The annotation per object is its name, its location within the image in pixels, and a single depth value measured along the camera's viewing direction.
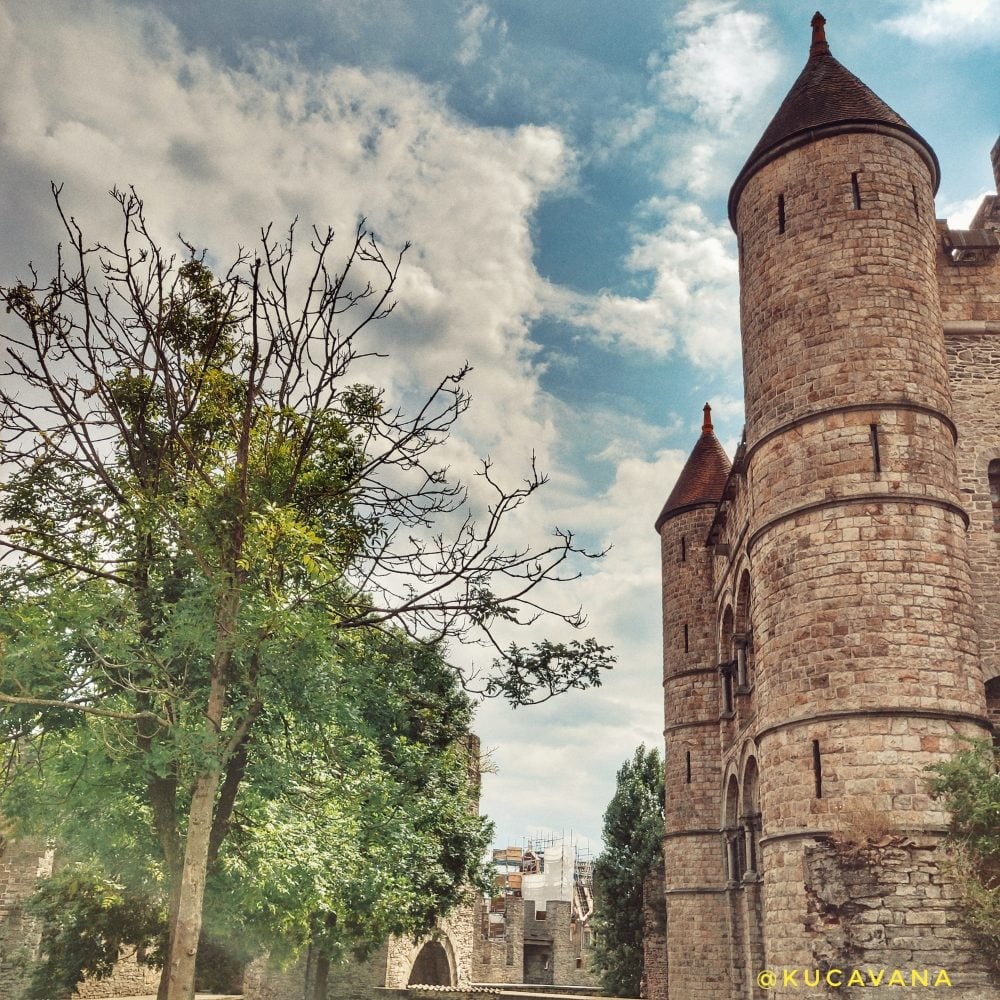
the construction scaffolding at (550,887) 48.78
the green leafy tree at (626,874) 28.38
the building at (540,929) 40.81
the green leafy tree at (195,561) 8.27
